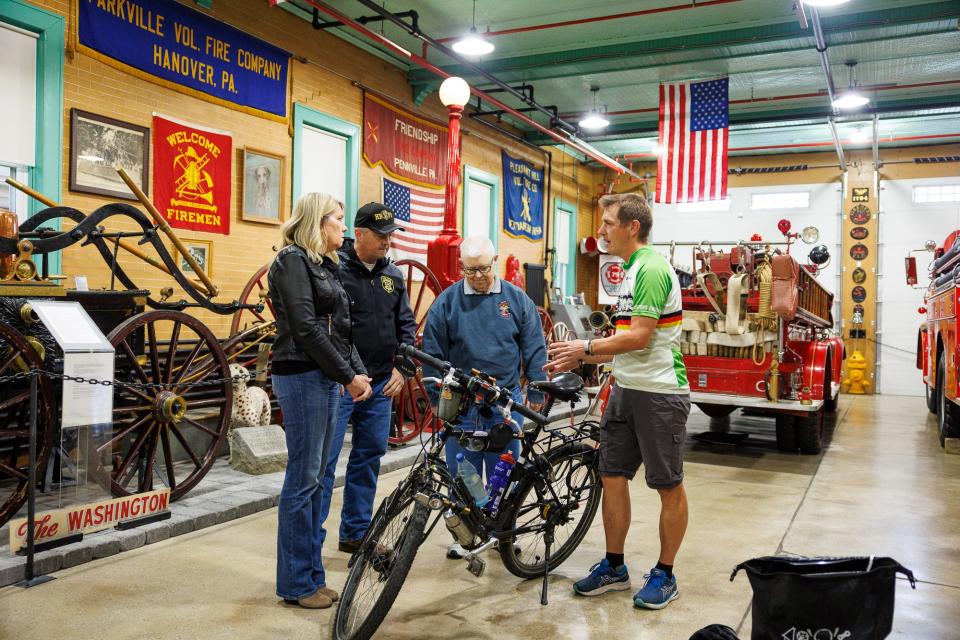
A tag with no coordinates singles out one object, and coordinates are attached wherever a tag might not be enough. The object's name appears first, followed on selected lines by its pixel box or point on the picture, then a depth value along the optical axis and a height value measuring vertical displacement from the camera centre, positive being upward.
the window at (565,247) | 15.88 +1.40
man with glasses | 4.04 -0.08
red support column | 9.05 +0.83
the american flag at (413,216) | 10.41 +1.34
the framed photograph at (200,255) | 7.49 +0.53
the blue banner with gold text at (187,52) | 6.60 +2.38
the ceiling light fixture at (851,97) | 10.98 +3.10
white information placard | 3.95 -0.27
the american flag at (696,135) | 10.32 +2.40
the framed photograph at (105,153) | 6.48 +1.32
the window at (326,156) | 8.84 +1.84
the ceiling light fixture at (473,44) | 8.91 +3.05
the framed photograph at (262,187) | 8.15 +1.30
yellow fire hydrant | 15.01 -1.06
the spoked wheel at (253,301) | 6.81 +0.09
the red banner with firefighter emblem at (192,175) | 7.20 +1.27
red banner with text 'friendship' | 10.07 +2.30
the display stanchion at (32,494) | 3.69 -0.88
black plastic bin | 2.35 -0.85
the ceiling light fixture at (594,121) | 12.48 +3.08
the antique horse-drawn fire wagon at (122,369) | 4.11 -0.38
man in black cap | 3.97 -0.16
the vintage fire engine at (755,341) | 6.98 -0.22
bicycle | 3.02 -0.82
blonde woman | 3.15 -0.22
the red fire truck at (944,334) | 7.11 -0.15
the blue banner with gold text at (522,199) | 13.67 +2.08
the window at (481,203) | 12.62 +1.82
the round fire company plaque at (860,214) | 15.38 +2.04
